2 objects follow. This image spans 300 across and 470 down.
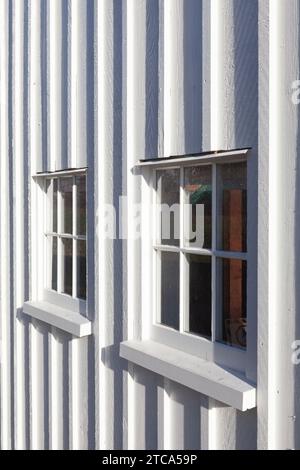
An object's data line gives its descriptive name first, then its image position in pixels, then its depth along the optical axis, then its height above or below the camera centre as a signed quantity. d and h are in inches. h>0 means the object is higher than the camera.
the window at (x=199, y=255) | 86.7 -8.0
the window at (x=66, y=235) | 135.2 -5.0
